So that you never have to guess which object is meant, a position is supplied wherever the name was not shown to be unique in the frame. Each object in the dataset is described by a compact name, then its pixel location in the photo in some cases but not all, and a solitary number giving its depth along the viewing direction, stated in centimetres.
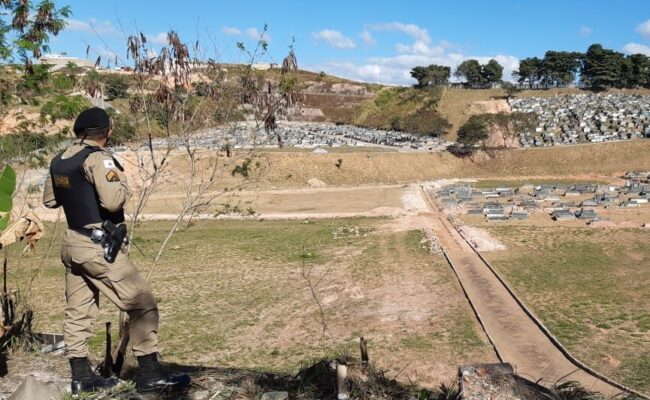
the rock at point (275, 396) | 432
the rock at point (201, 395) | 432
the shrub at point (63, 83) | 1038
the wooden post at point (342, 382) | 420
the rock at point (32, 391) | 389
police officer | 394
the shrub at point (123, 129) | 884
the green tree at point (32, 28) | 841
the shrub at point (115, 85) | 808
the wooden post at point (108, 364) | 514
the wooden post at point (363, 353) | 465
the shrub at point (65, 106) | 948
